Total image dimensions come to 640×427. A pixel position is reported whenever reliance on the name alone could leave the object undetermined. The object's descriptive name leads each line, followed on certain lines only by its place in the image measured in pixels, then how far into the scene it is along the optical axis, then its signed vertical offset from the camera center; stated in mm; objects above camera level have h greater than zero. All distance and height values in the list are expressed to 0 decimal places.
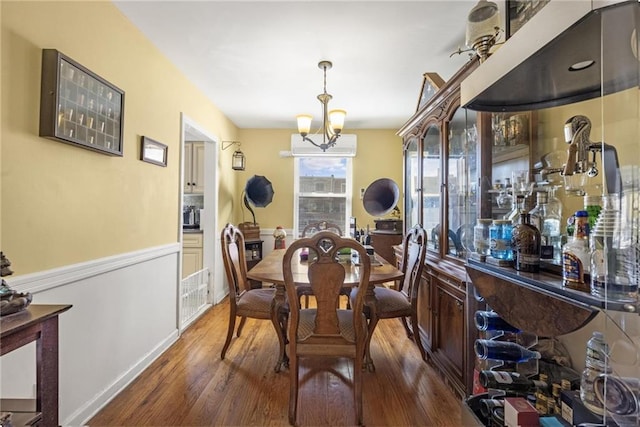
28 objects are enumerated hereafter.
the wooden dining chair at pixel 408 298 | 2126 -595
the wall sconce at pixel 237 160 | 4125 +782
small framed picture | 2172 +493
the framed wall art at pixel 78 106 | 1375 +563
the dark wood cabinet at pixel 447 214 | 1759 +37
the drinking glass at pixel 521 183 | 1177 +154
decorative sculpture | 940 -264
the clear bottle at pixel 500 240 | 1112 -76
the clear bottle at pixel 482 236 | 1252 -72
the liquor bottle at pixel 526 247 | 985 -92
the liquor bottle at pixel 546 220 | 1104 +0
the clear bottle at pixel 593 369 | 763 -389
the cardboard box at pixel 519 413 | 908 -588
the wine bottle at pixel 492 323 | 1147 -396
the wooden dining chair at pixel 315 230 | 1960 -153
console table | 901 -429
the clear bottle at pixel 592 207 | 823 +37
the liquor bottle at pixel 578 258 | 779 -99
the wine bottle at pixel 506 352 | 1134 -499
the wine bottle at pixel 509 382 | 1043 -568
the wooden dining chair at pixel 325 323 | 1602 -576
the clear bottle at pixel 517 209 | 1136 +40
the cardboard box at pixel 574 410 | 828 -541
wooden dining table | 1881 -377
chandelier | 2537 +860
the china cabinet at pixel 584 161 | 631 +163
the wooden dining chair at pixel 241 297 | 2109 -610
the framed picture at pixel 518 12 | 1219 +876
